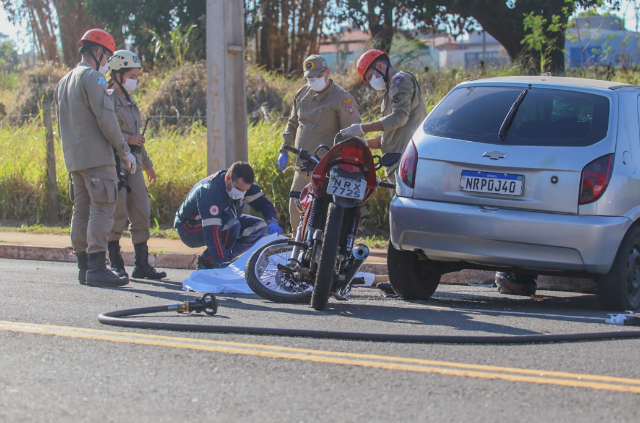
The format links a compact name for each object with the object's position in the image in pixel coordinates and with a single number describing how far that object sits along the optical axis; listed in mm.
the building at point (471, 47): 71888
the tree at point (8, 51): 49656
